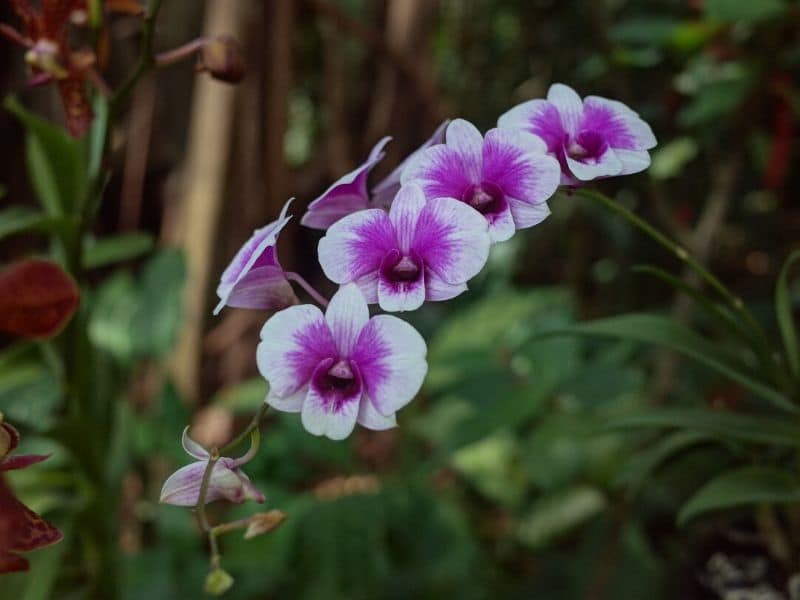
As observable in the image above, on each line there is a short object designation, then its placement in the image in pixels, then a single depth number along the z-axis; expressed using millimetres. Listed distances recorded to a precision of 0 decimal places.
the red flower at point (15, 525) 290
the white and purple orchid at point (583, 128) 388
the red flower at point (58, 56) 479
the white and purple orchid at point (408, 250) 335
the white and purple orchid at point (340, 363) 317
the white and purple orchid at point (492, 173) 358
